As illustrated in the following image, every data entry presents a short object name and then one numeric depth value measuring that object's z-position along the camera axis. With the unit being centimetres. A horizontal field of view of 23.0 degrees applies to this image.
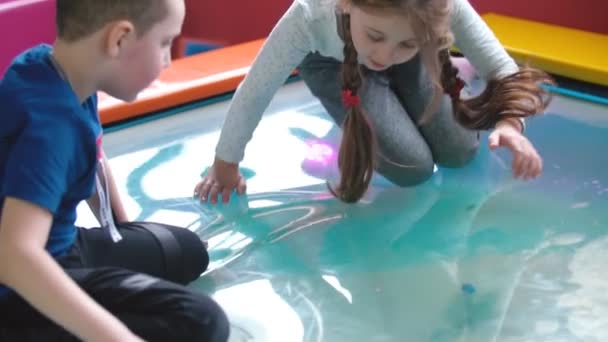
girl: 199
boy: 164
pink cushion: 260
